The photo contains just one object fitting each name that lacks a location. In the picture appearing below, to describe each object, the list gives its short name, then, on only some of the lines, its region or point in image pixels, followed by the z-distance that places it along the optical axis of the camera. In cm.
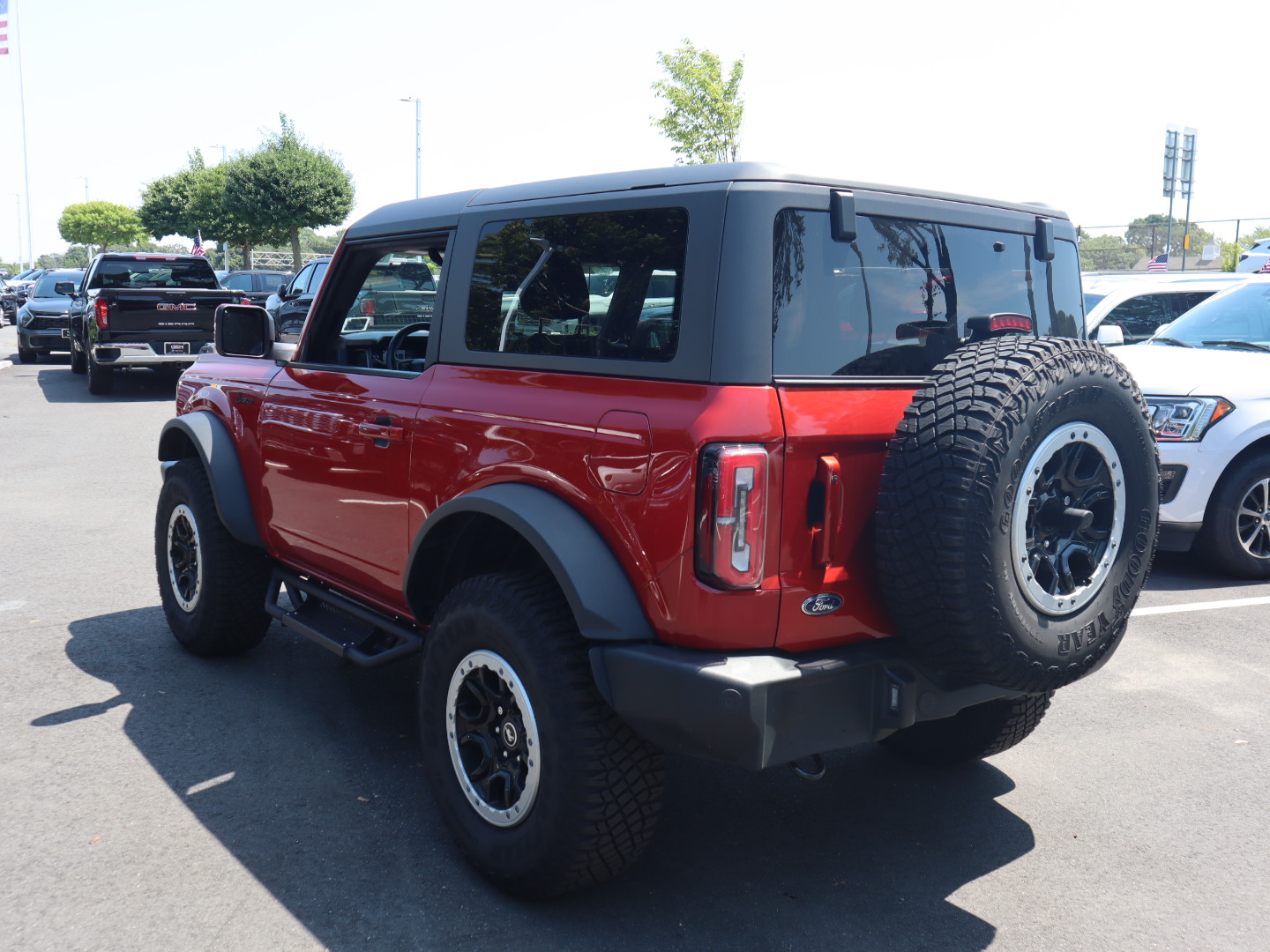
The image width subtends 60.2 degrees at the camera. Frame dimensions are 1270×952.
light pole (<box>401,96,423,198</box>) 4191
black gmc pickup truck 1509
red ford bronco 262
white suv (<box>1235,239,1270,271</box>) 2211
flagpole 6444
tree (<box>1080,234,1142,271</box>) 3388
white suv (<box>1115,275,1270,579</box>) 656
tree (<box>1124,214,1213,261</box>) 3409
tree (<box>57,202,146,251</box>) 10512
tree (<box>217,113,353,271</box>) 4459
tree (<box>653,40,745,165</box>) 2747
